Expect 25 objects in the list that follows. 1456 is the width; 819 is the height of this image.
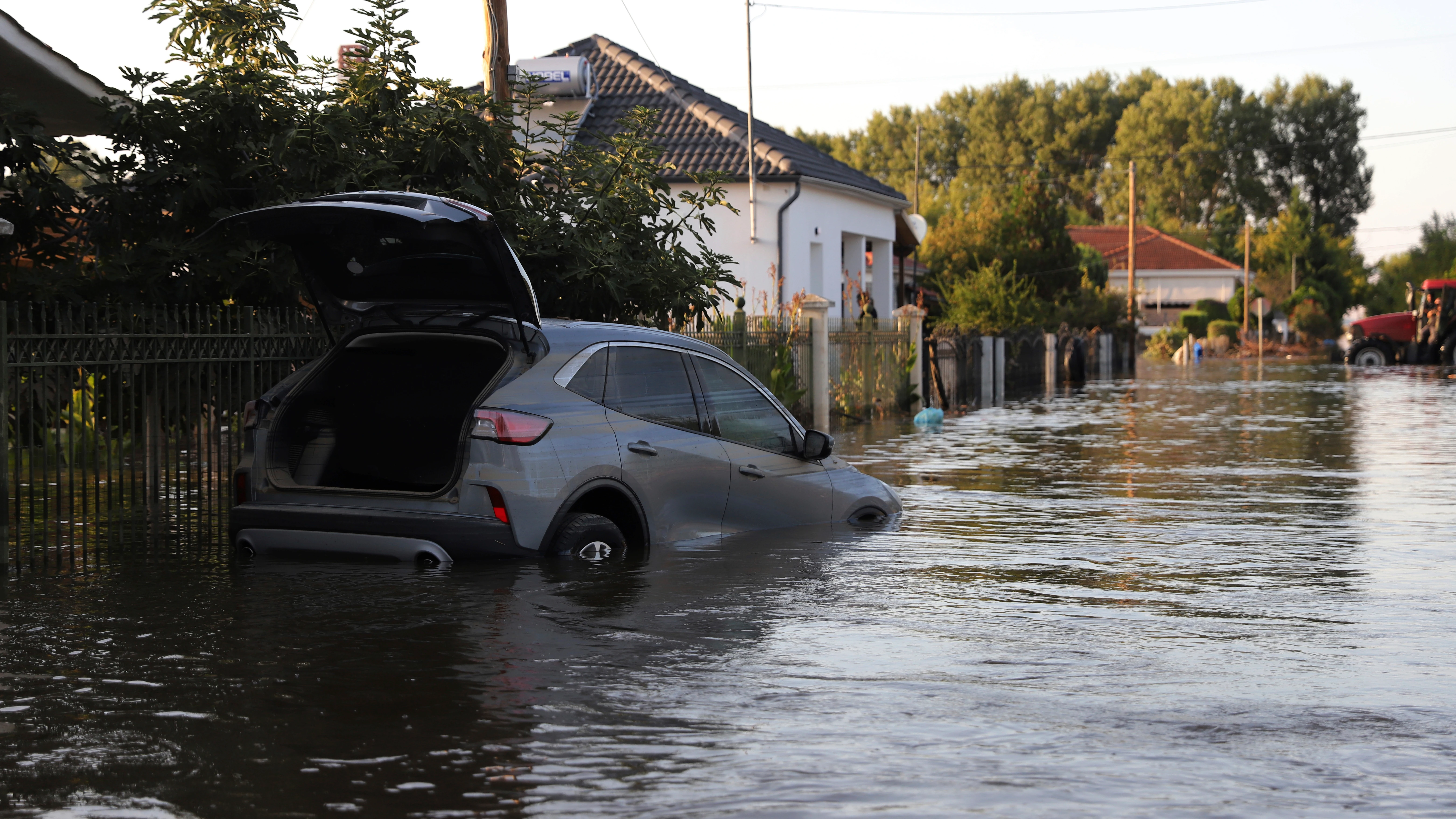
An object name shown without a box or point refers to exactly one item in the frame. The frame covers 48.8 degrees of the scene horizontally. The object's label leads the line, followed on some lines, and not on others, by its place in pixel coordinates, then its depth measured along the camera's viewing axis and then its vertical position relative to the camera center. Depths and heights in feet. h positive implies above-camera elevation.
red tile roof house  333.83 +18.98
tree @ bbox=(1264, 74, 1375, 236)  351.05 +47.28
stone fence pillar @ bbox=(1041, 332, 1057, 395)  138.51 +0.09
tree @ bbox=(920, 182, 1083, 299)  179.01 +13.94
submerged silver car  26.96 -0.86
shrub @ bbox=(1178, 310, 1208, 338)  295.89 +7.41
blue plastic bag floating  81.10 -2.62
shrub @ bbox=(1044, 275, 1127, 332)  180.24 +6.49
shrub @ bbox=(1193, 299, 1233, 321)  305.12 +10.27
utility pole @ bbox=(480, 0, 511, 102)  51.62 +10.28
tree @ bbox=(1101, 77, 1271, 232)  354.54 +48.76
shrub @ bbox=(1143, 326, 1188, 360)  260.42 +3.32
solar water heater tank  102.37 +18.95
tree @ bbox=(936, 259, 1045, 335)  129.70 +5.01
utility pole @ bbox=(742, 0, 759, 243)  101.19 +10.55
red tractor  192.95 +3.05
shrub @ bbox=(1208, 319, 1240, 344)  282.15 +5.89
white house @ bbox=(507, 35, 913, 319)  104.99 +12.65
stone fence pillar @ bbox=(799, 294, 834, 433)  75.20 +0.50
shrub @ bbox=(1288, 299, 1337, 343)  278.67 +6.72
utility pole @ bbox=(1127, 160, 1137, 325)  199.93 +16.55
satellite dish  134.72 +11.90
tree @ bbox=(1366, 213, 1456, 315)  321.11 +19.34
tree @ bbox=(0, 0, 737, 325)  38.42 +5.11
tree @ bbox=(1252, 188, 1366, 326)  301.22 +18.97
